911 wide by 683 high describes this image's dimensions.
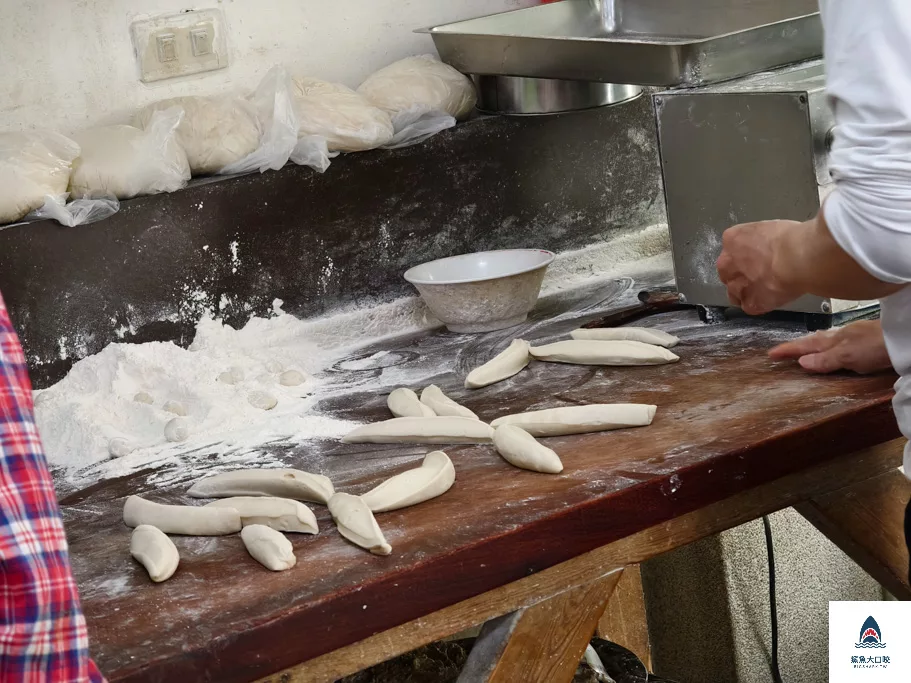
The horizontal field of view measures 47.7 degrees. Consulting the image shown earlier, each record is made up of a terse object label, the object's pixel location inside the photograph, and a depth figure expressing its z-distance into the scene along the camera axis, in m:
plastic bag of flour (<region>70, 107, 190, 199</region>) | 1.97
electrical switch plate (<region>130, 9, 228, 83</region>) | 2.25
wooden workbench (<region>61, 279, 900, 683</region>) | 1.12
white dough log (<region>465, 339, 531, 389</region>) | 1.77
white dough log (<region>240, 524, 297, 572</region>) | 1.20
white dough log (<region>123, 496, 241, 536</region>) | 1.33
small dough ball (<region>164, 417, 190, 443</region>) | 1.74
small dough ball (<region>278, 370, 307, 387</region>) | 1.93
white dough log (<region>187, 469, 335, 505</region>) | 1.36
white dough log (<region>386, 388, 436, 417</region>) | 1.65
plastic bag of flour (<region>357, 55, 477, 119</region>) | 2.29
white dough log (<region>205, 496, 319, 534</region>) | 1.29
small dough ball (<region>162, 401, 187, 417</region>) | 1.82
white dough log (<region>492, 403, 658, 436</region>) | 1.47
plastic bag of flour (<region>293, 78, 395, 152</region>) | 2.14
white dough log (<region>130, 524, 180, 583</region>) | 1.22
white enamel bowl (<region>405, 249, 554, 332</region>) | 2.04
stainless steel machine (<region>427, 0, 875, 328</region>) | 1.63
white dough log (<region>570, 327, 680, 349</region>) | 1.80
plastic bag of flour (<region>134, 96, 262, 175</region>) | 2.09
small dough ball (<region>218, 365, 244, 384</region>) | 1.93
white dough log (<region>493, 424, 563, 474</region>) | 1.36
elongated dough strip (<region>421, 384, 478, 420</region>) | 1.62
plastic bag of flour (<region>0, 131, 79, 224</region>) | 1.86
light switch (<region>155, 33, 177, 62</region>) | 2.27
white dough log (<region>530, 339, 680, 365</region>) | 1.73
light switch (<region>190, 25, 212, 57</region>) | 2.31
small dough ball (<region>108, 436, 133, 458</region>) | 1.73
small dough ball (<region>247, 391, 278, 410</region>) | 1.83
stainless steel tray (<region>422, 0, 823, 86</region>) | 1.73
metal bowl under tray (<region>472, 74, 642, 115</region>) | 2.32
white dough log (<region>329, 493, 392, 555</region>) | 1.20
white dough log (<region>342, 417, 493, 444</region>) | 1.52
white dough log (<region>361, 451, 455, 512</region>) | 1.31
